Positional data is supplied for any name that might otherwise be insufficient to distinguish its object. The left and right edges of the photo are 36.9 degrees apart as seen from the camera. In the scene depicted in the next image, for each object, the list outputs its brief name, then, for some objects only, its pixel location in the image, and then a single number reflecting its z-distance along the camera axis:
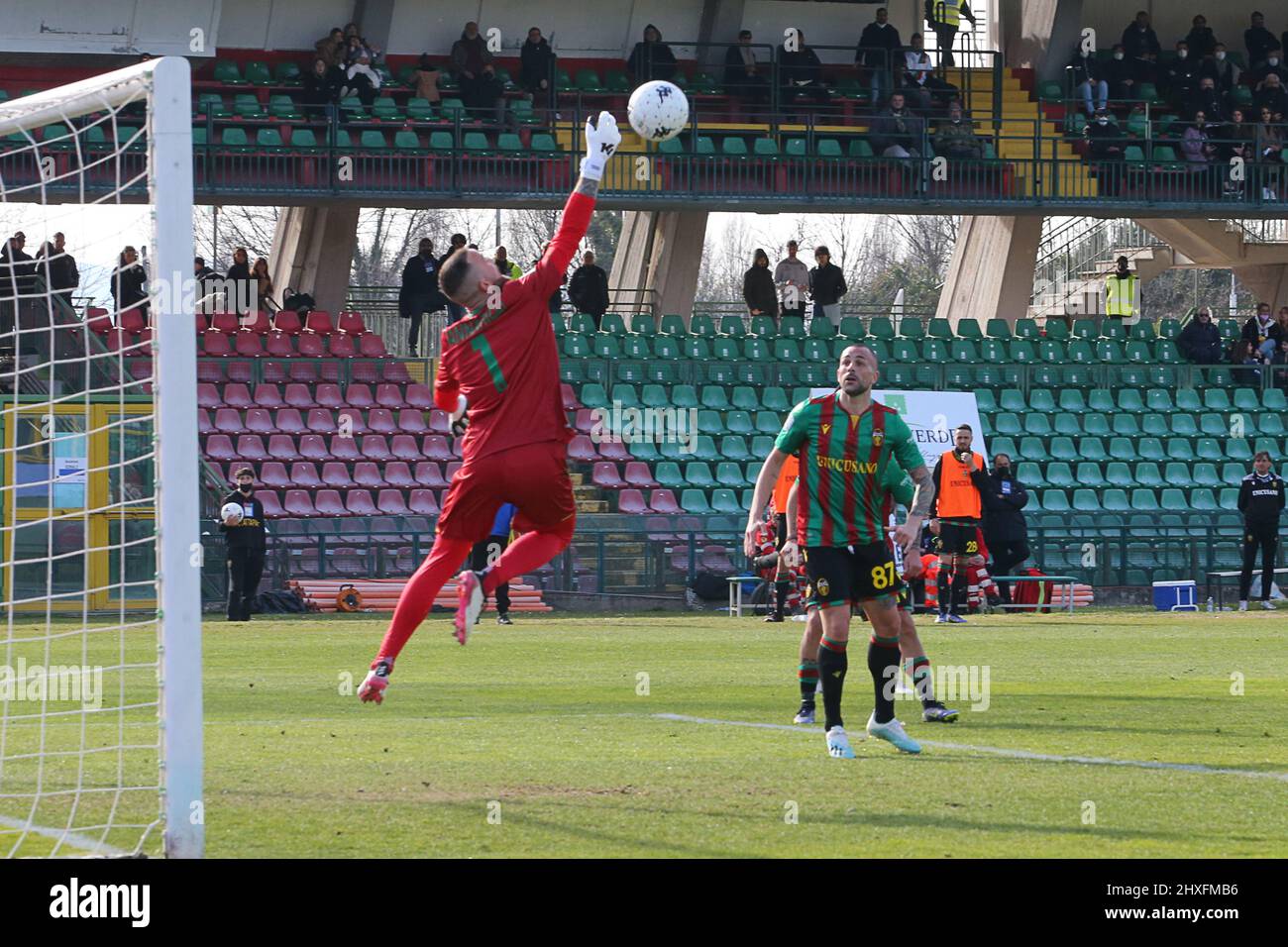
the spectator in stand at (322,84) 30.75
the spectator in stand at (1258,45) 36.03
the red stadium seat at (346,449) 26.95
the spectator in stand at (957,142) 32.66
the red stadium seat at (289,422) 27.08
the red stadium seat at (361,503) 26.28
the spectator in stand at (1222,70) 35.19
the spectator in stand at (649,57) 33.25
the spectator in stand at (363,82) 31.03
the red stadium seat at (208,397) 27.06
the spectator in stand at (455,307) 26.68
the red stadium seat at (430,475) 26.88
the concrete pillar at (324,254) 32.22
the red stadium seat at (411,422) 27.62
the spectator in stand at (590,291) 30.95
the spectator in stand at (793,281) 32.31
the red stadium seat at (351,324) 30.23
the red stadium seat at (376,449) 27.09
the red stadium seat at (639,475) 27.89
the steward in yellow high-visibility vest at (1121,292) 34.72
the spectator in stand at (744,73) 33.78
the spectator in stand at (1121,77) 34.81
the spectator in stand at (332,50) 31.38
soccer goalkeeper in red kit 8.43
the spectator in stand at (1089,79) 34.16
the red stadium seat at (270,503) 25.89
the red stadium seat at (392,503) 26.41
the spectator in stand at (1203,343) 32.78
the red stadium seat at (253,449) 26.50
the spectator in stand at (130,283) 22.70
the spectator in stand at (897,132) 32.47
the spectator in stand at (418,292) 30.20
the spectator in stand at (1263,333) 33.00
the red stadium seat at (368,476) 26.66
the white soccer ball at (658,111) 11.17
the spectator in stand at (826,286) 32.16
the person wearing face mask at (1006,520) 23.47
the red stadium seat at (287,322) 29.30
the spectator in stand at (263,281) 29.78
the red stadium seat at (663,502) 27.44
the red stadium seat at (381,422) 27.47
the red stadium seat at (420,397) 28.23
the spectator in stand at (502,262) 25.45
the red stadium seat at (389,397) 28.03
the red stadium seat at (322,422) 27.25
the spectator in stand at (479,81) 31.48
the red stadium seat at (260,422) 26.83
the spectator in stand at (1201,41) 35.84
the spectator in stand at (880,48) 34.38
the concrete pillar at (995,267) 35.06
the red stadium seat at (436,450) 27.42
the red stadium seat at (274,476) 26.17
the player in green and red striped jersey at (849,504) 9.59
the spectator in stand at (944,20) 35.66
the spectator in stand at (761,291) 32.19
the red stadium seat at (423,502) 26.45
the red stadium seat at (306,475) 26.38
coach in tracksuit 24.19
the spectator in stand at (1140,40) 35.31
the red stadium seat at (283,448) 26.69
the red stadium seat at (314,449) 26.78
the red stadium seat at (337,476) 26.48
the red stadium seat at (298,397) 27.47
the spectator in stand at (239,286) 29.80
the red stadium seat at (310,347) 28.77
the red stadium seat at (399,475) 26.78
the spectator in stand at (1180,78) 35.09
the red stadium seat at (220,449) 26.30
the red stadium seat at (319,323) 29.61
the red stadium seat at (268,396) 27.42
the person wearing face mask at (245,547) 22.22
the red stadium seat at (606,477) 27.67
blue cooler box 25.34
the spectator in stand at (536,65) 32.03
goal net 6.07
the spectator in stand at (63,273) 22.20
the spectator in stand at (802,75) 33.62
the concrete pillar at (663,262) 33.66
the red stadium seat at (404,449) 27.20
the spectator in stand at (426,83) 31.75
